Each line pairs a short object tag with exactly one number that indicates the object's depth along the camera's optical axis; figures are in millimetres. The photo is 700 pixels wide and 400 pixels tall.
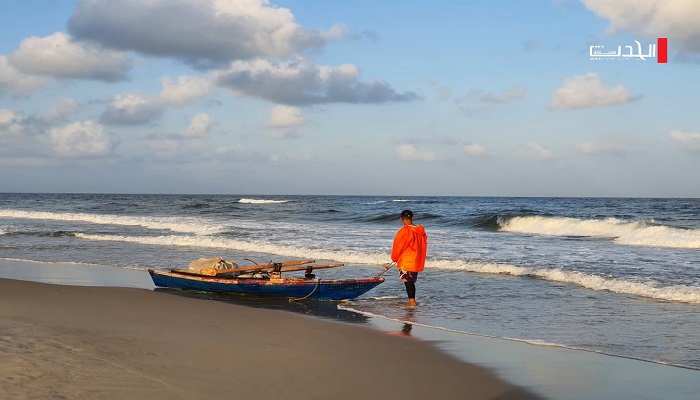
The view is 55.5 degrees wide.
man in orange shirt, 11039
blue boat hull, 11430
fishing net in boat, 12531
